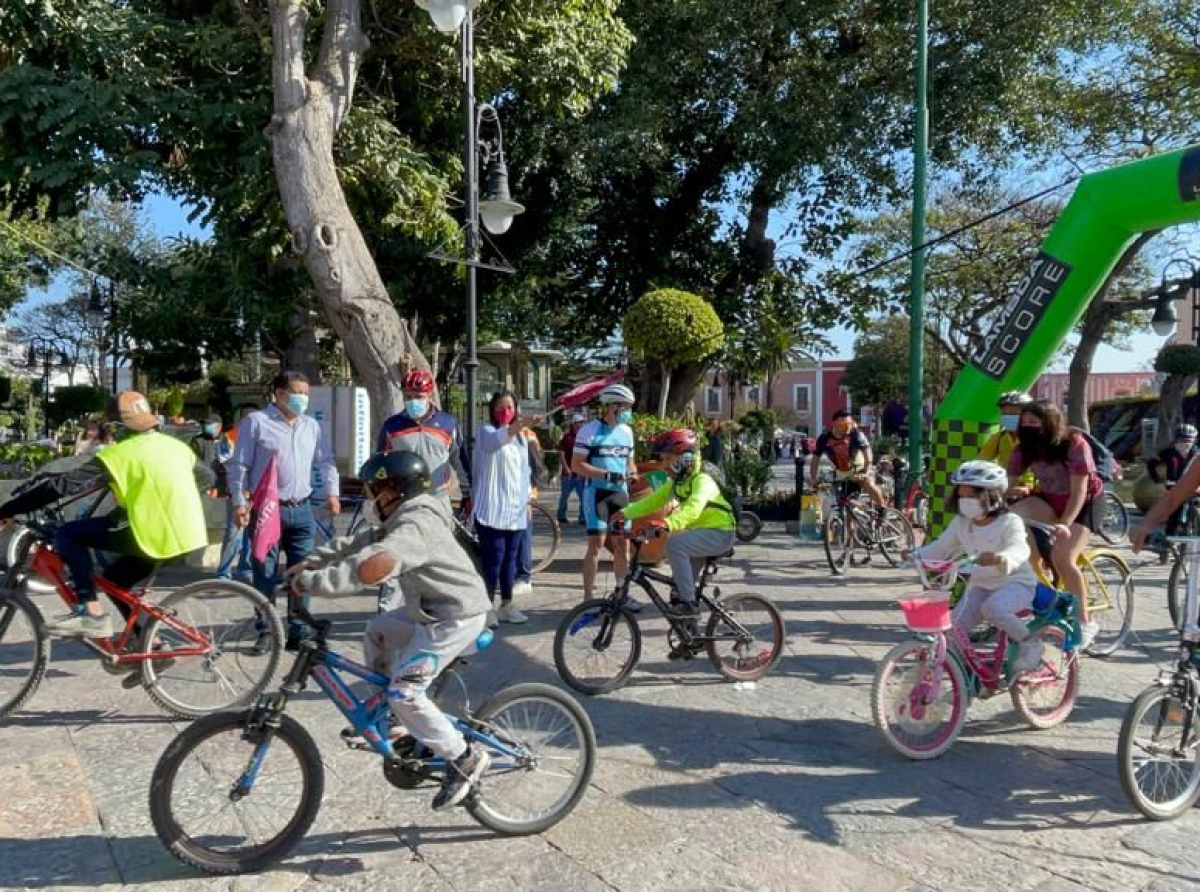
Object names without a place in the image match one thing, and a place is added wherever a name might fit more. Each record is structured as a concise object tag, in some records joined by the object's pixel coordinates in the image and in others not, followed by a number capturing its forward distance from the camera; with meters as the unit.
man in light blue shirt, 6.11
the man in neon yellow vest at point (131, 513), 4.89
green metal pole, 11.43
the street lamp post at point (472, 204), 8.62
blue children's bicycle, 3.25
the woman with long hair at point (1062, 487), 5.98
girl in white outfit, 4.76
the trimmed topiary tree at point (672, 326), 13.70
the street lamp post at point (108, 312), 20.83
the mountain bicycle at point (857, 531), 9.90
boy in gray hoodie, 3.39
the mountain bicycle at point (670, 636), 5.52
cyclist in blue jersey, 7.71
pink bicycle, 4.52
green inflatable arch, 6.99
